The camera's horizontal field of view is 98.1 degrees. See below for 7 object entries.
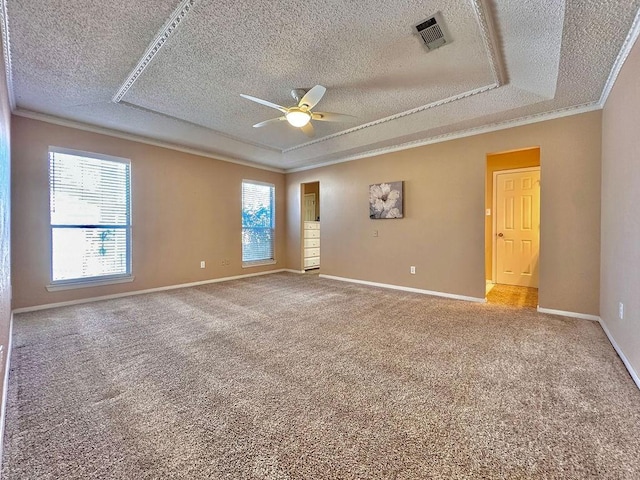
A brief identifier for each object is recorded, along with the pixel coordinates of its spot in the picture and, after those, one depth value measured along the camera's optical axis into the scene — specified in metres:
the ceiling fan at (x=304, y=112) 2.70
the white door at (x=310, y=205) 8.33
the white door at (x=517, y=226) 4.82
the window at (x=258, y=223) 6.01
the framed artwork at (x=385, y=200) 4.76
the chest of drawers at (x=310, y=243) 6.56
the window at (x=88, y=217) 3.70
